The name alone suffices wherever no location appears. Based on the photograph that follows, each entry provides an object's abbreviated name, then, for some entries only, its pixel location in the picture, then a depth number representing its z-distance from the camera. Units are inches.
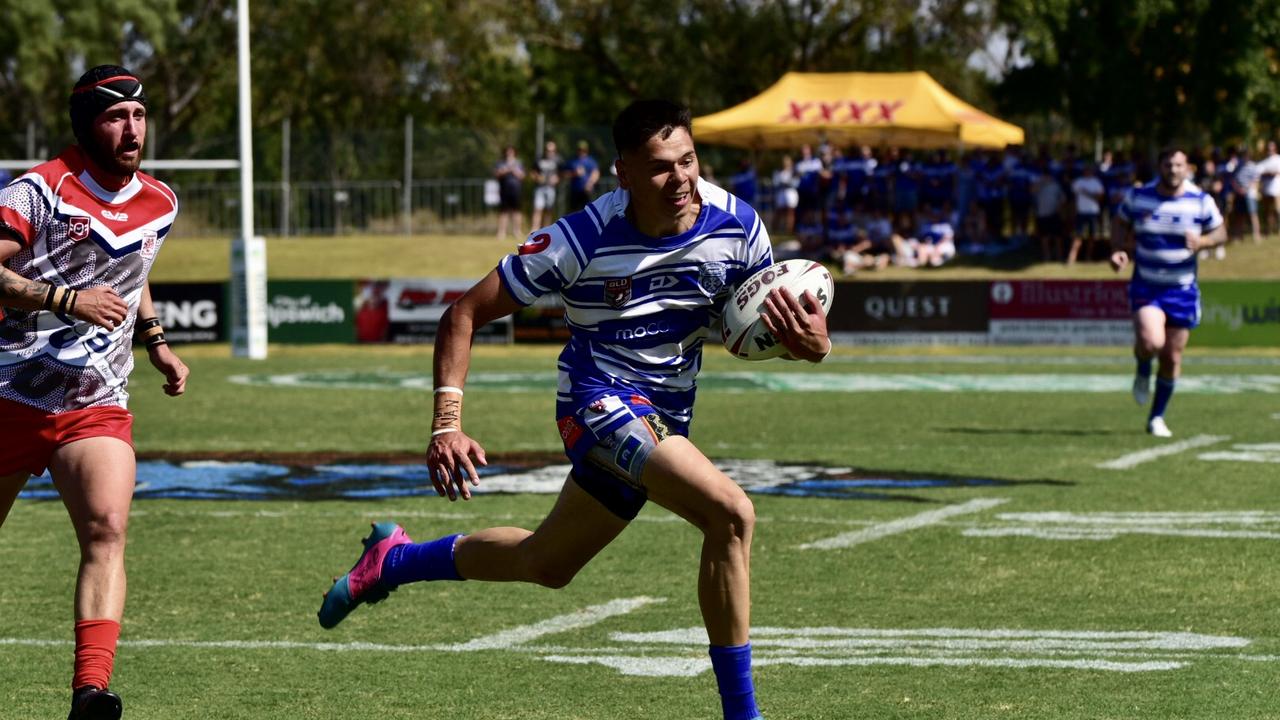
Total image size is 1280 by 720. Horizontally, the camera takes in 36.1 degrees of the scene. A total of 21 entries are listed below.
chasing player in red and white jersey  242.8
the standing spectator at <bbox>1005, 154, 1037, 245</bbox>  1389.0
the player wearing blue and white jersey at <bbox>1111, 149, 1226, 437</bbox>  614.2
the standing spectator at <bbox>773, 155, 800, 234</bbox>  1481.3
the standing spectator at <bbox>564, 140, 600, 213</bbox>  1456.7
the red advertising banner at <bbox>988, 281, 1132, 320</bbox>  1166.3
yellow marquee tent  1391.5
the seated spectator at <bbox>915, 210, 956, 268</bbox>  1379.2
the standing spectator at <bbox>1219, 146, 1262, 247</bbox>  1343.5
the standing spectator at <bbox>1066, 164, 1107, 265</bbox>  1339.8
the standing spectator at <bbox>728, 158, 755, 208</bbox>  1422.2
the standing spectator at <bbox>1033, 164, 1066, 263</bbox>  1366.9
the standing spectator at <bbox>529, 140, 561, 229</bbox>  1488.7
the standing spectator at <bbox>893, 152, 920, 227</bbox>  1376.7
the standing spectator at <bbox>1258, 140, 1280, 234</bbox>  1359.5
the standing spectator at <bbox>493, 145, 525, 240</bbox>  1502.2
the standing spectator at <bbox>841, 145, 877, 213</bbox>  1391.5
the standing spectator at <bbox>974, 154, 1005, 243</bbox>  1401.3
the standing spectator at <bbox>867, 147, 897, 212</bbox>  1382.9
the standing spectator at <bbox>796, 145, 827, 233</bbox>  1417.3
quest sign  1173.1
